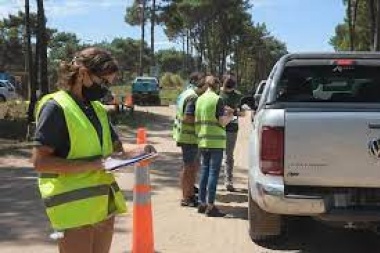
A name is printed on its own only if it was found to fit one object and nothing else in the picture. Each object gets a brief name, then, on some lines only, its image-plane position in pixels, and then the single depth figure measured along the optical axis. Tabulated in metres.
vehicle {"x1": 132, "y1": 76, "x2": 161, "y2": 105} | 43.19
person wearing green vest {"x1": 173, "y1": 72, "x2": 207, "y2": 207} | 9.36
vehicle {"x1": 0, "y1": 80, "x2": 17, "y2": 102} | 41.14
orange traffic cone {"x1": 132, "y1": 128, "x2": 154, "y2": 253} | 6.29
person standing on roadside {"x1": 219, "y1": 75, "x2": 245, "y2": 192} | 10.54
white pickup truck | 5.88
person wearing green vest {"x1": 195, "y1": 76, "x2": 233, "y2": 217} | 8.73
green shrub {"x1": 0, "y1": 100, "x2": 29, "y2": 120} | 25.07
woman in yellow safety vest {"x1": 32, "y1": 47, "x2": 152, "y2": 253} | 3.65
